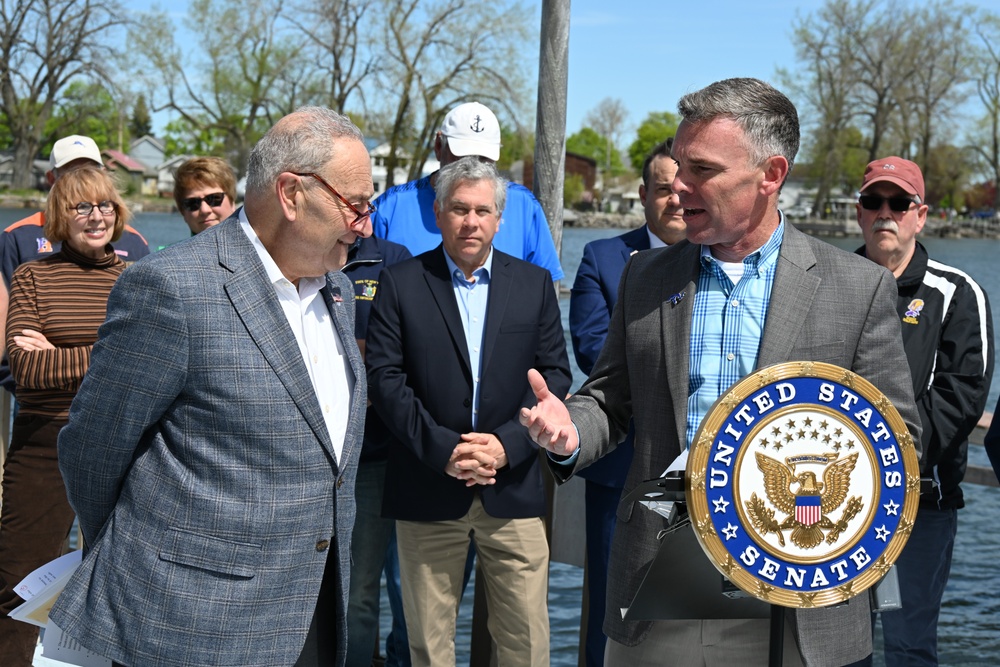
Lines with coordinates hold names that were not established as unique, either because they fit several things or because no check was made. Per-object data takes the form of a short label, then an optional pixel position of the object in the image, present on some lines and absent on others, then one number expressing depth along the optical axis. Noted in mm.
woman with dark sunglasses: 4914
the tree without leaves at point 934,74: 64562
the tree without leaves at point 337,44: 45219
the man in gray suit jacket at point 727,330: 2604
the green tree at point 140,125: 56188
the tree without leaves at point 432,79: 40438
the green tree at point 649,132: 146750
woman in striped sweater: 4258
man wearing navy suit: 4203
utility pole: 5562
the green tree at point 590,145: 160500
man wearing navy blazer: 3912
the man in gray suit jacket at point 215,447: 2453
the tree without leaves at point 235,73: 50000
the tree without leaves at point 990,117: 68750
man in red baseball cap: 3908
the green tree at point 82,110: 63688
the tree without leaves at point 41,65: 61094
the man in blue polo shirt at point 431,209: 4641
